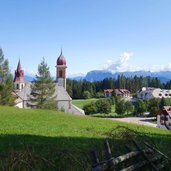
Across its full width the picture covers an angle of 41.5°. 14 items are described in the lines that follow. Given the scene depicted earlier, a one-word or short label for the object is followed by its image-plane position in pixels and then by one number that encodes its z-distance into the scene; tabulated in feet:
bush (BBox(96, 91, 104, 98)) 304.79
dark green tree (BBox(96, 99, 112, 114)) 176.84
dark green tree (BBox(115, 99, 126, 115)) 173.58
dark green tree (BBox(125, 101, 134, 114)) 178.12
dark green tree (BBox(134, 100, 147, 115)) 182.96
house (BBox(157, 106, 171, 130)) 126.03
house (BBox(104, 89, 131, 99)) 312.23
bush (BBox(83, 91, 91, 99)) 289.04
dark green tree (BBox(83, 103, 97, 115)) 177.66
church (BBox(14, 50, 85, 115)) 121.55
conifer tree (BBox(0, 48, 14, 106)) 99.99
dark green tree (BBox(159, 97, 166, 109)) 181.84
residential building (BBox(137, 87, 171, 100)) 291.21
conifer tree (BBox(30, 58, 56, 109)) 104.92
